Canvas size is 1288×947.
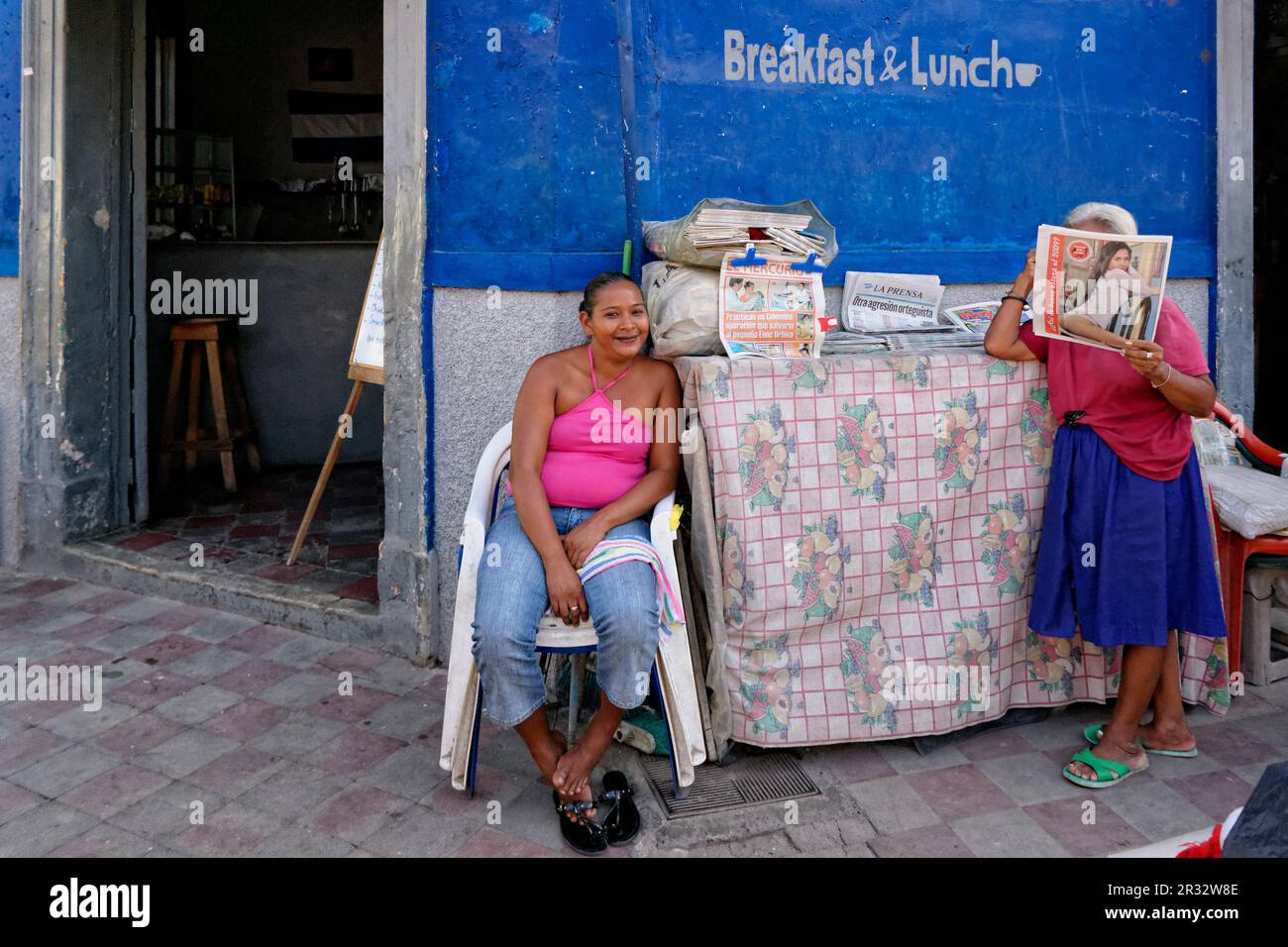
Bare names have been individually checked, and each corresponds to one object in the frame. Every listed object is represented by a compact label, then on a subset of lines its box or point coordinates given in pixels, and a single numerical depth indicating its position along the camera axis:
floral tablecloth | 3.05
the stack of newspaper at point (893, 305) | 3.71
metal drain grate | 2.94
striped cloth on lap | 2.79
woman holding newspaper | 2.96
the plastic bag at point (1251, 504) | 3.39
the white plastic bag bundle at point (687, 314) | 3.14
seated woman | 2.70
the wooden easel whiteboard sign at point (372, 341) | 4.30
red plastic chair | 3.45
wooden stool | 6.02
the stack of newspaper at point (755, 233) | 3.08
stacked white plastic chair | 2.81
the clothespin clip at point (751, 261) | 3.11
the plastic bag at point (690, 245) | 3.12
